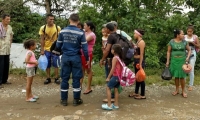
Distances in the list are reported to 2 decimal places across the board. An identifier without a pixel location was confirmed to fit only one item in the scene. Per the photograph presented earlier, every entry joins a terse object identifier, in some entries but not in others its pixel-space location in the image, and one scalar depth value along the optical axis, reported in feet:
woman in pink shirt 19.51
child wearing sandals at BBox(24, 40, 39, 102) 18.44
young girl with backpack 17.01
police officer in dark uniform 17.28
